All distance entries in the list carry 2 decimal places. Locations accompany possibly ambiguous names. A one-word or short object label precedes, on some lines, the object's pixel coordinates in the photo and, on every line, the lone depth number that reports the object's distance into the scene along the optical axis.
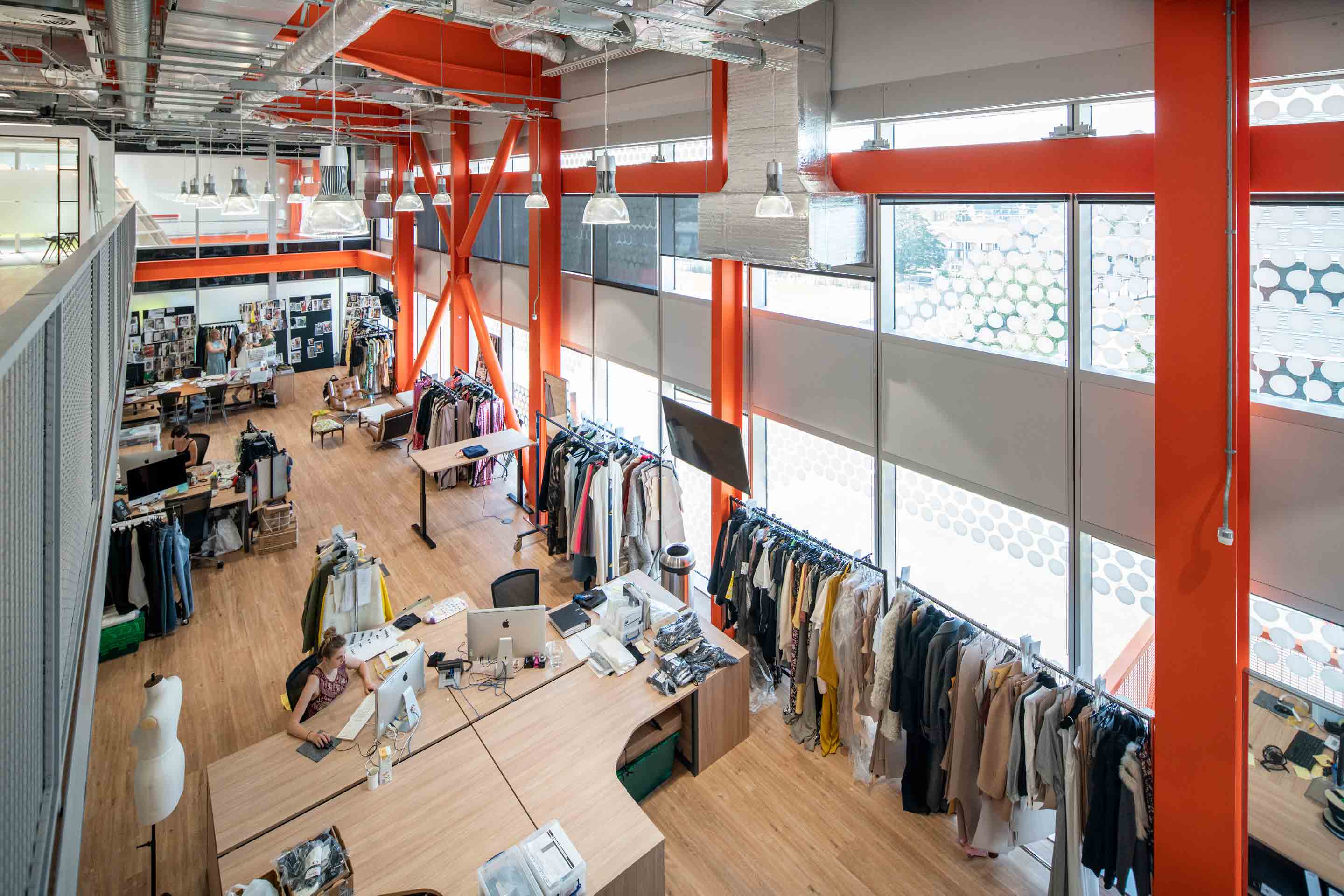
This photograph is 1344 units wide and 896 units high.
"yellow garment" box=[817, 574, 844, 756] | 5.03
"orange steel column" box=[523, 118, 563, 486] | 8.34
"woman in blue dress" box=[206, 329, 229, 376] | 15.30
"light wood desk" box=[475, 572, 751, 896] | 3.50
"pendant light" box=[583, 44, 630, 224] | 4.39
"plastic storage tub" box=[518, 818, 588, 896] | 3.15
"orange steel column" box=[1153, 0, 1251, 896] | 2.94
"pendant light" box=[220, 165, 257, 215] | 6.91
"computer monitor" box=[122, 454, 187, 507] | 7.39
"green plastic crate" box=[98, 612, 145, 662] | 6.27
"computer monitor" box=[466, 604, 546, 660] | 4.64
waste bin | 6.12
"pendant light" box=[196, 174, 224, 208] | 8.59
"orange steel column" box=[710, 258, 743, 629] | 6.01
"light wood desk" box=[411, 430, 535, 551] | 8.32
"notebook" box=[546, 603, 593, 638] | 5.15
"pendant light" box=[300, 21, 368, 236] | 3.28
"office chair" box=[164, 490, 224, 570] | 7.82
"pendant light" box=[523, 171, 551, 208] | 6.04
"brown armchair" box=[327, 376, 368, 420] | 13.94
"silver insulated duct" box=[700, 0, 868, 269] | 4.69
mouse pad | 3.94
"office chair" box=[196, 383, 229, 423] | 13.50
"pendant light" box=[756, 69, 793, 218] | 4.00
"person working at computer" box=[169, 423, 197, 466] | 9.22
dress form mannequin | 3.16
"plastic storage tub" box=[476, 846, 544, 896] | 3.11
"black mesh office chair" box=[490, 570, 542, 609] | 5.46
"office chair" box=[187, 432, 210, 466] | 9.48
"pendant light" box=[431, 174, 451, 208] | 10.41
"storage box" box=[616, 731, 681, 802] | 4.66
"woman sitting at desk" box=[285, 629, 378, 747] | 4.14
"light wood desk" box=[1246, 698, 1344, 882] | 3.13
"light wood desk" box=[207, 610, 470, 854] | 3.54
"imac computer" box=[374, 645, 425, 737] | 3.96
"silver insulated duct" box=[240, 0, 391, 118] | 3.92
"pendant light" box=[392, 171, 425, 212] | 5.91
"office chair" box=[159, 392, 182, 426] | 12.90
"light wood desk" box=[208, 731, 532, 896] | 3.28
